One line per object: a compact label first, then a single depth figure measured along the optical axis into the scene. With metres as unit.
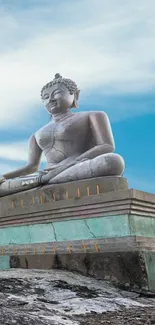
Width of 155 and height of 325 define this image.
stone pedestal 4.93
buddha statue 6.34
